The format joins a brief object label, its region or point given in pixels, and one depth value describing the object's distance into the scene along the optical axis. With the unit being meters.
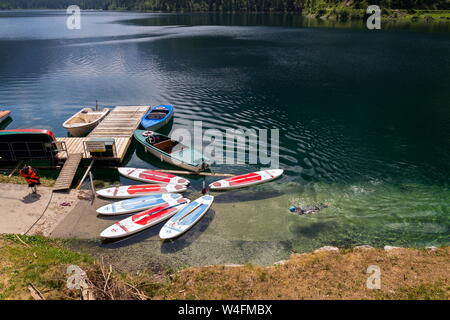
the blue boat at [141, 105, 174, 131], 37.91
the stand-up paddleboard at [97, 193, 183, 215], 23.78
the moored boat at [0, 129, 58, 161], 29.17
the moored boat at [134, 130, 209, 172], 29.75
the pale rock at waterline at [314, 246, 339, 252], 19.53
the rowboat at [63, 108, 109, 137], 37.06
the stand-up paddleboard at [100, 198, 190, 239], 21.14
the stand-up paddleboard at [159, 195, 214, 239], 21.47
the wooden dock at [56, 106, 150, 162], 31.64
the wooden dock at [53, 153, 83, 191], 26.20
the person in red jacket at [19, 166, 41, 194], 23.45
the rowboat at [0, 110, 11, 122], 41.81
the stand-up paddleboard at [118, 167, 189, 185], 28.33
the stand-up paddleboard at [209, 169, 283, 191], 27.28
